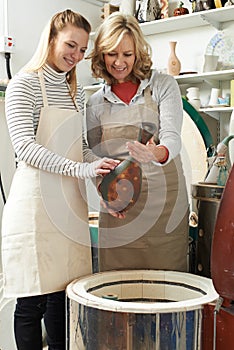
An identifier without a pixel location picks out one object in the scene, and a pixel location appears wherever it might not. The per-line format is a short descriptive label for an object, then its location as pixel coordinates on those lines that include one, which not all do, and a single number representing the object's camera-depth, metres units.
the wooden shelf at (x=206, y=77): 2.66
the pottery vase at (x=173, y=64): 2.87
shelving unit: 2.67
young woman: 1.54
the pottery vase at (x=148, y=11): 2.96
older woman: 1.64
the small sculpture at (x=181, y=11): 2.87
